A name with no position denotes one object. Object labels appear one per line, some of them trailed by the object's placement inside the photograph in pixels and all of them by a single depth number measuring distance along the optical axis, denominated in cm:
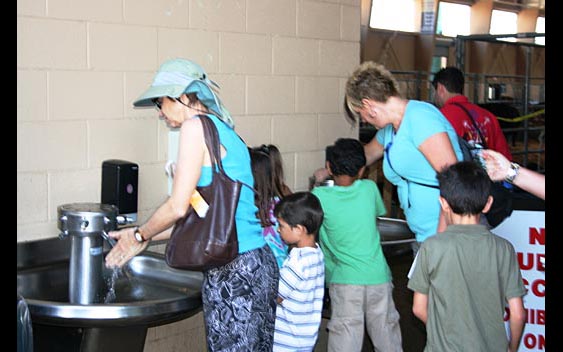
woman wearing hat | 320
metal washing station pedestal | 310
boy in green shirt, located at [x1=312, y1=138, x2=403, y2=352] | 404
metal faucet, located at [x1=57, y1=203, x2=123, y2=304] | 328
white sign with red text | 397
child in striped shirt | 367
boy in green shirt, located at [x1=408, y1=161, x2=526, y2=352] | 300
